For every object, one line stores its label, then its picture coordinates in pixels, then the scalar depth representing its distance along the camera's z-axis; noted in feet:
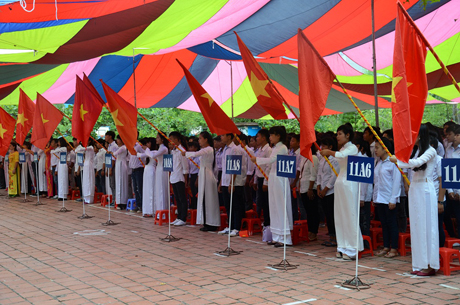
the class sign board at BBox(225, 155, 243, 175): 22.84
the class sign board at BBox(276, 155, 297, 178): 19.98
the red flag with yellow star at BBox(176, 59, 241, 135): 23.66
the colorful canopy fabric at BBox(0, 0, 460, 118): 23.80
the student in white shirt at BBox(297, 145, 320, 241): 24.14
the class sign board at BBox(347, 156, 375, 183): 16.75
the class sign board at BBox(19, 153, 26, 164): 46.09
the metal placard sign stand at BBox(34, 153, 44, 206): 42.46
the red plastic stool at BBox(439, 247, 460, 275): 17.46
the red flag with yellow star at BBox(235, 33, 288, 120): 21.72
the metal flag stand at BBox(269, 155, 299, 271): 18.95
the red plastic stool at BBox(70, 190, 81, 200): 45.24
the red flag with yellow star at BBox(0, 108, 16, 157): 38.75
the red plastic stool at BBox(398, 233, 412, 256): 20.65
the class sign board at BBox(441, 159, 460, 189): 15.66
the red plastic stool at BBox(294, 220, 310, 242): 24.53
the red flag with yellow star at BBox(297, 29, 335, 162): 17.37
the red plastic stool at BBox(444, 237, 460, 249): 19.36
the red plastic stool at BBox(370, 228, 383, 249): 22.17
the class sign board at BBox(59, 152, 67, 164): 40.12
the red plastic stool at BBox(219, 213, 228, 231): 28.09
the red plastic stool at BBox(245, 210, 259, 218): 28.07
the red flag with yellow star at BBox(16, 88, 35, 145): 36.89
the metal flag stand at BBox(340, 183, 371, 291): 15.94
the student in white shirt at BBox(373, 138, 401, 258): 20.13
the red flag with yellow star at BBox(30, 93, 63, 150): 34.24
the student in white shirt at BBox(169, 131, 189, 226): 30.14
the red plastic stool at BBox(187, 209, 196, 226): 30.07
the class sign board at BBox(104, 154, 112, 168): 33.18
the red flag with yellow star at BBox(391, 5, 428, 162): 14.29
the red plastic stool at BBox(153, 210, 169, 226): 30.30
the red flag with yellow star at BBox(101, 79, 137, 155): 28.91
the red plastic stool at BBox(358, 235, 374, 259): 20.77
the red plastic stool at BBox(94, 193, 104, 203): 42.85
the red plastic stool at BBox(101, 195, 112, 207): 40.06
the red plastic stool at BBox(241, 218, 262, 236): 26.37
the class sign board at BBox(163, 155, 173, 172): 27.02
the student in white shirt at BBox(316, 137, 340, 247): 22.36
